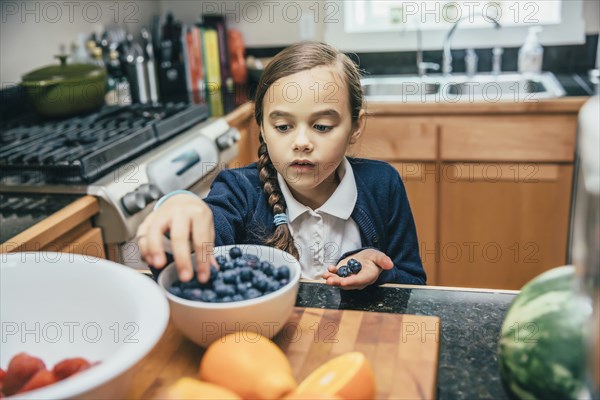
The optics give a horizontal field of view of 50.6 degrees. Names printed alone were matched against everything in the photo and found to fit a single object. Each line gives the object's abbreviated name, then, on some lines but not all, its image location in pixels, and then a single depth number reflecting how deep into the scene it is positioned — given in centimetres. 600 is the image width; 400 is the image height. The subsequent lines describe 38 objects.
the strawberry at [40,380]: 56
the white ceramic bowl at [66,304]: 66
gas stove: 149
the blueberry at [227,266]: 75
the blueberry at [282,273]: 73
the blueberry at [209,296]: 69
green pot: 203
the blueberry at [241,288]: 70
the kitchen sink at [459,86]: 250
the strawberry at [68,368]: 59
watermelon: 54
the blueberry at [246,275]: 72
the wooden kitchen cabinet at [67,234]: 120
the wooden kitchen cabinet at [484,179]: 228
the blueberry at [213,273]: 72
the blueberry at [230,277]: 71
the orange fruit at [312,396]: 55
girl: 110
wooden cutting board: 64
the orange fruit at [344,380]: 58
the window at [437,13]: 280
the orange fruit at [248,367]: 58
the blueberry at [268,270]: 74
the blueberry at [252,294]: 69
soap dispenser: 265
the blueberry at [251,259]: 76
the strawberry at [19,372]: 59
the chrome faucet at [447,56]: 266
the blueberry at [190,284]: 72
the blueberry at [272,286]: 71
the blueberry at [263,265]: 75
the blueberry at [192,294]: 70
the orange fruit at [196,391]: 56
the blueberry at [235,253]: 79
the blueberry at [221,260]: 76
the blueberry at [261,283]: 71
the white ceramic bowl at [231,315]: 67
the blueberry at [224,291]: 69
